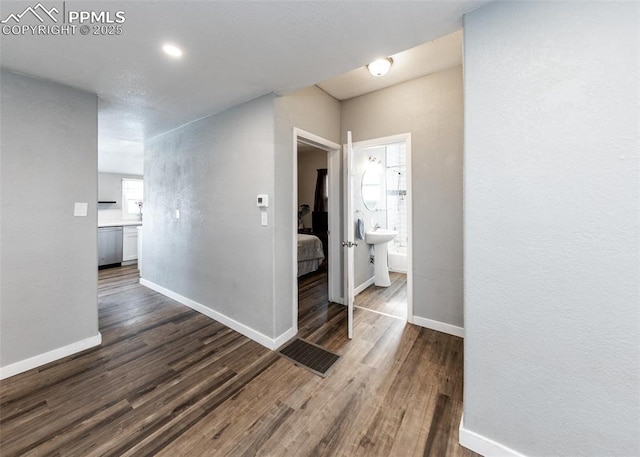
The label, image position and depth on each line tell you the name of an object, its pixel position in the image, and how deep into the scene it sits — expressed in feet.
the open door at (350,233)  8.10
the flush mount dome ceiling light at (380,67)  7.59
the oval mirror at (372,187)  13.09
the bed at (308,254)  15.01
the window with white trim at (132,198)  20.85
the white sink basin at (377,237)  12.41
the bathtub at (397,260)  15.84
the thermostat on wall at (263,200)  7.81
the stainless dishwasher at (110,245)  17.24
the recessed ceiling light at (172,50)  5.48
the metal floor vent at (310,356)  6.89
